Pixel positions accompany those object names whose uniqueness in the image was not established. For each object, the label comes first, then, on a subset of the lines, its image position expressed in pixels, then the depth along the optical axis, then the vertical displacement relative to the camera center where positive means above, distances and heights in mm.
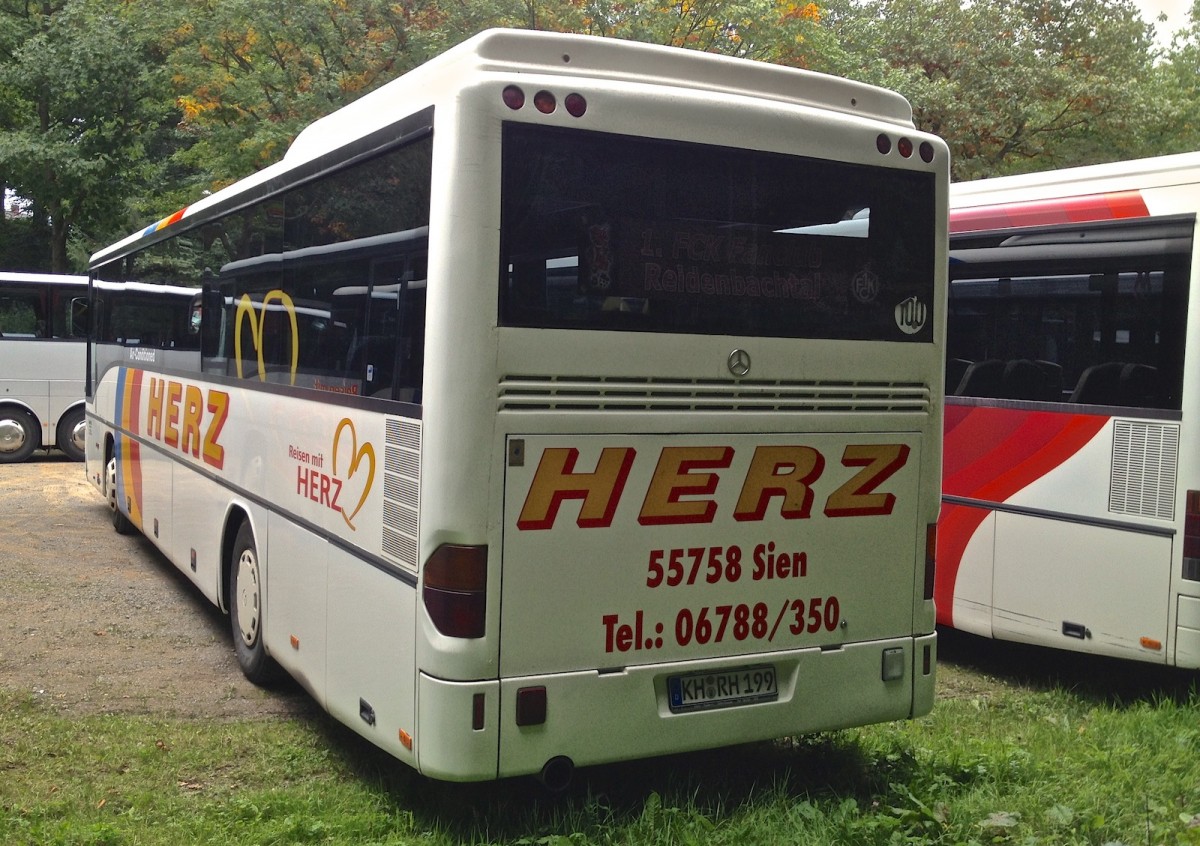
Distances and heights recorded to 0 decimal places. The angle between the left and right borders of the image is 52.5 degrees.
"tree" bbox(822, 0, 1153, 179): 23953 +5680
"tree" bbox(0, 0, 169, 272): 25312 +4776
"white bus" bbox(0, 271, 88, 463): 20422 -640
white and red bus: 6750 -343
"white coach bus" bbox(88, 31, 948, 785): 4496 -264
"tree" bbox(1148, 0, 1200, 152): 25722 +6351
